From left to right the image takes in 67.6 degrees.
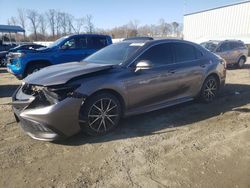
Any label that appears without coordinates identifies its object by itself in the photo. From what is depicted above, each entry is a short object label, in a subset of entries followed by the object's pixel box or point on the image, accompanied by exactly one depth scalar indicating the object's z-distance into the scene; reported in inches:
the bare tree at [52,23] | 2190.6
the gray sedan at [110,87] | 112.0
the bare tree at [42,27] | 2199.7
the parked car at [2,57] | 394.1
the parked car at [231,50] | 383.9
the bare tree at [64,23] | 2101.6
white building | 892.3
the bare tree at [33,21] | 2181.6
